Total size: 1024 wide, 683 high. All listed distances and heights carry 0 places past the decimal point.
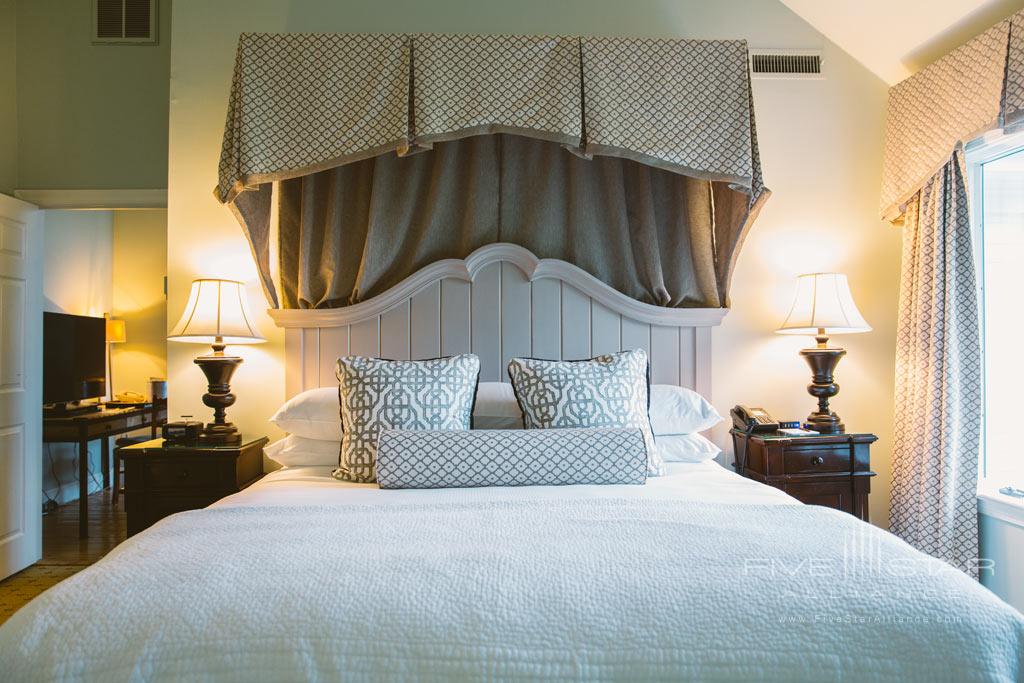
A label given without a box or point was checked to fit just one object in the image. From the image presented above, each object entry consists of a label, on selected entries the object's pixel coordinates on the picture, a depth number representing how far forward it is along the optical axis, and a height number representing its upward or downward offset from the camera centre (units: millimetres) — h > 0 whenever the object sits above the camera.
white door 3105 -215
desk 3939 -582
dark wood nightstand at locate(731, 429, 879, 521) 2674 -531
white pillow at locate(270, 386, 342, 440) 2475 -300
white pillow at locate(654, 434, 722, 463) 2494 -422
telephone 2762 -351
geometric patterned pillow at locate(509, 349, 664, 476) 2248 -199
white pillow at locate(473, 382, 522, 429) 2475 -281
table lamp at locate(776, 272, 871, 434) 2781 +57
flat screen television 4473 -138
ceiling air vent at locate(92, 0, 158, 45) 3348 +1597
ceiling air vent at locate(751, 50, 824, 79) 3107 +1279
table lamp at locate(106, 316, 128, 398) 5535 +48
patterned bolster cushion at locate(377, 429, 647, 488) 1991 -369
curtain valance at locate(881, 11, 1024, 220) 2377 +916
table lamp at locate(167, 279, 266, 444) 2688 +35
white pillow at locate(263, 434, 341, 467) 2451 -426
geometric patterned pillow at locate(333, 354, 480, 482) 2193 -214
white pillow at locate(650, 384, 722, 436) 2543 -293
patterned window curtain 2662 -181
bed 1050 -454
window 2674 +191
